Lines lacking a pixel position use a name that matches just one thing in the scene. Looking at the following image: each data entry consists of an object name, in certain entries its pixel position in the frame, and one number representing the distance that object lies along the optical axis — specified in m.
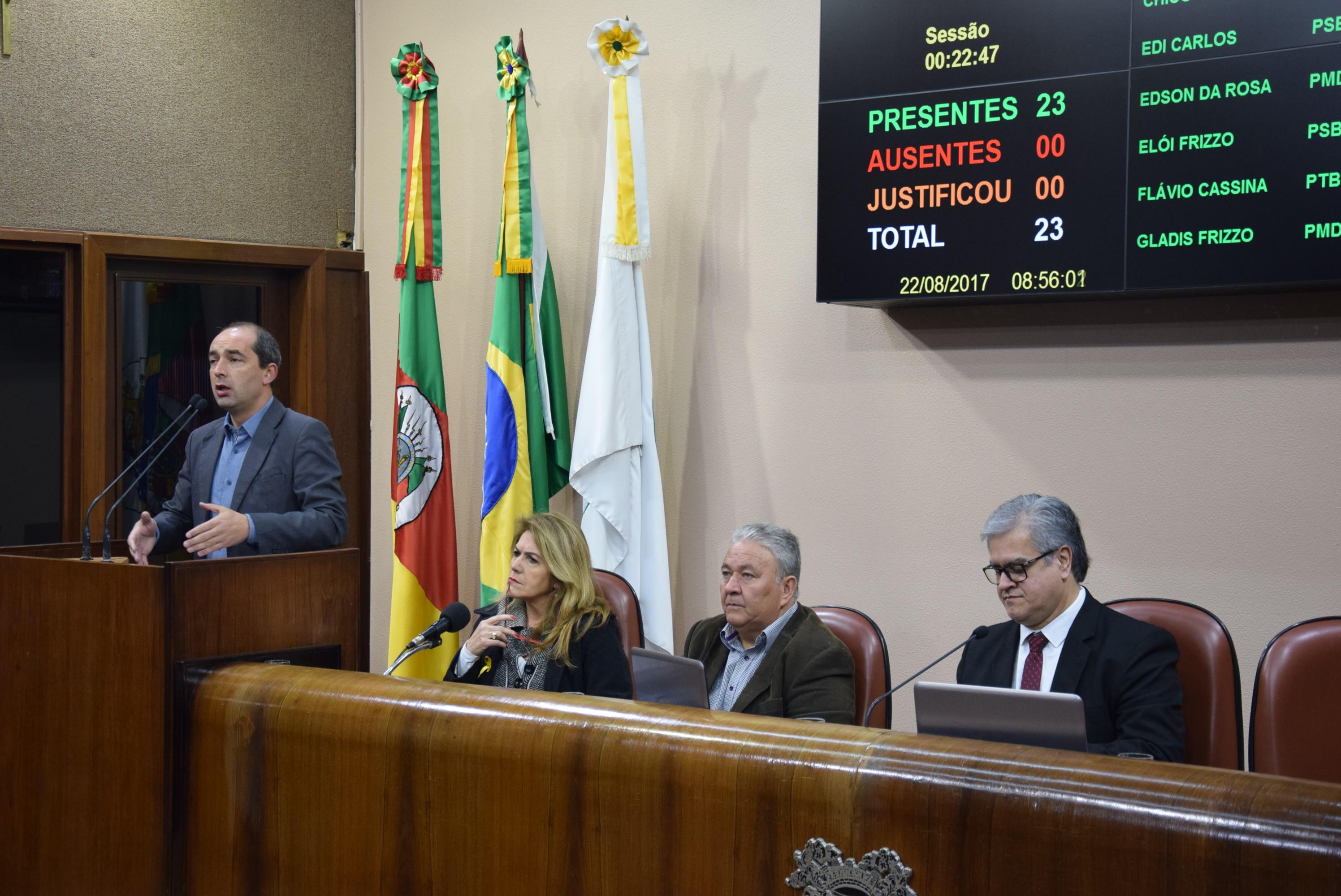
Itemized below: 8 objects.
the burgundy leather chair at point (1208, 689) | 2.39
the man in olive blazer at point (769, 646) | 2.68
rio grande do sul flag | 4.24
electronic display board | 2.94
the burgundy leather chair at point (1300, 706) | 2.35
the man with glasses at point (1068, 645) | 2.35
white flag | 3.91
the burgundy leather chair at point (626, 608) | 3.23
